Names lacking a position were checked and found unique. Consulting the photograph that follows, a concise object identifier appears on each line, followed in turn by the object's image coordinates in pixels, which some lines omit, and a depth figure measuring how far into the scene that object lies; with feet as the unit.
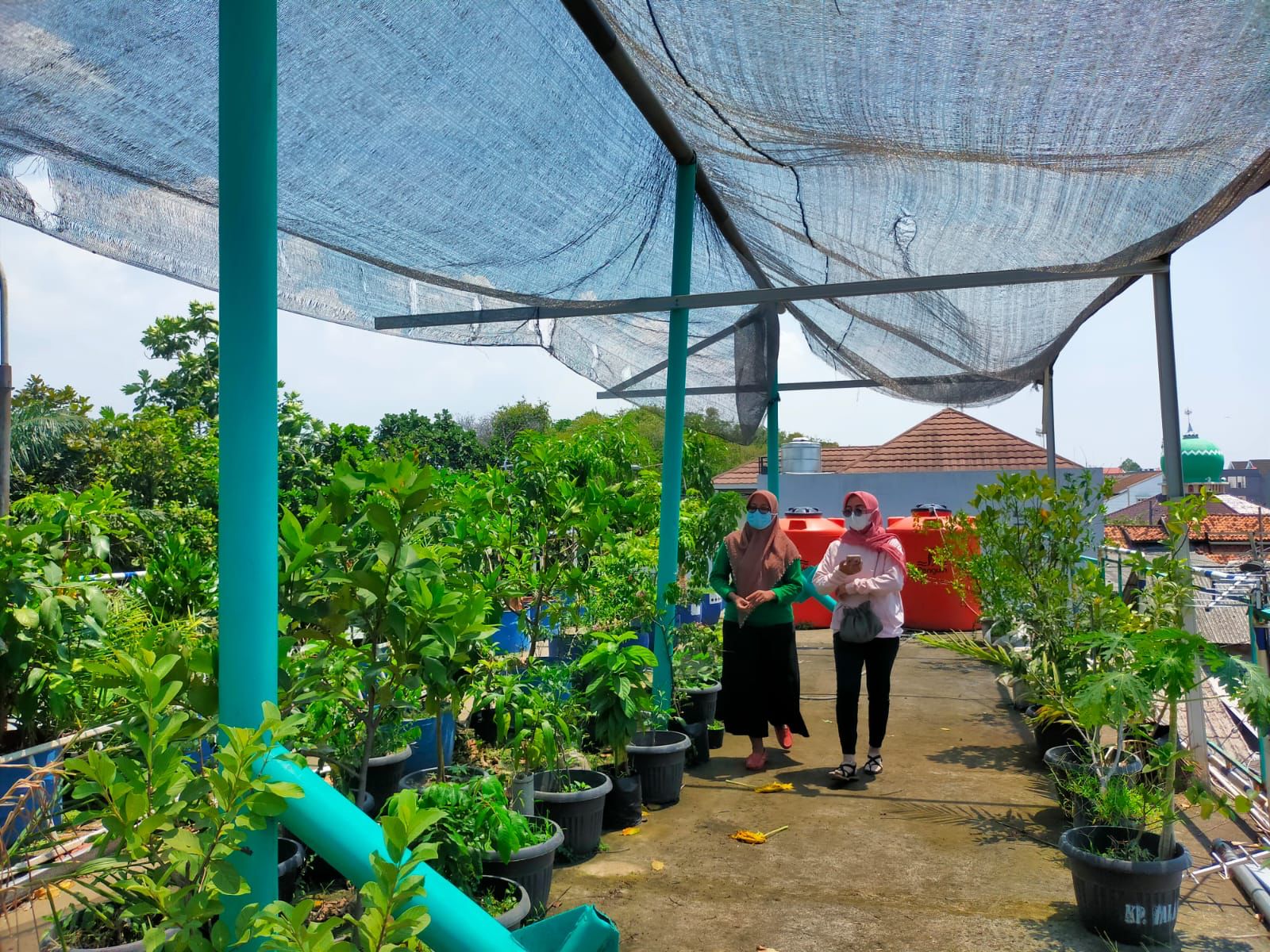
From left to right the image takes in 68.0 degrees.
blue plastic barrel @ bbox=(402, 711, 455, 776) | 15.35
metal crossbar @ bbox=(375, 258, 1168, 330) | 13.28
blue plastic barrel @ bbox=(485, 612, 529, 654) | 22.91
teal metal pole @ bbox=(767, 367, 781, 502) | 30.32
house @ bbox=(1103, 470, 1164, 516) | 172.45
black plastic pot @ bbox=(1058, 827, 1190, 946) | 10.59
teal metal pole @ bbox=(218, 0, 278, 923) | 5.74
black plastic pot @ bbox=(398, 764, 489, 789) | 11.88
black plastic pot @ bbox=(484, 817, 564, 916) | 10.16
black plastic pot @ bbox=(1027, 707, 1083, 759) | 17.43
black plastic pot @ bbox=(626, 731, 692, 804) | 15.52
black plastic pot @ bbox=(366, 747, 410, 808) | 13.43
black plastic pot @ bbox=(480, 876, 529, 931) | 9.00
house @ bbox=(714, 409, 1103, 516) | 67.67
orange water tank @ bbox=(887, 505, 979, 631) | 37.68
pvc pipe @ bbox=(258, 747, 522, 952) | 5.32
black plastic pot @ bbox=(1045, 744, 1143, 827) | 12.89
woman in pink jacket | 16.72
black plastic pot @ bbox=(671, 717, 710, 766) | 18.12
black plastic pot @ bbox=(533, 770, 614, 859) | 12.67
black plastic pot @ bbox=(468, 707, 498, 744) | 17.13
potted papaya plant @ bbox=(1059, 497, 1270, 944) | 10.06
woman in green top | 17.83
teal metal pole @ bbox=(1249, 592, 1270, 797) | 13.24
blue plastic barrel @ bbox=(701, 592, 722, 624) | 32.96
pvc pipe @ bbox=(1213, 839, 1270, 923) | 11.46
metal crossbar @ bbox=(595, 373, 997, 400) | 25.82
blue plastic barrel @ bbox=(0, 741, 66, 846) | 9.86
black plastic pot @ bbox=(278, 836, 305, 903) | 9.53
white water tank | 80.43
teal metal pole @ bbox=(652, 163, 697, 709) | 17.11
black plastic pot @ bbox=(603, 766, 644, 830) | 14.43
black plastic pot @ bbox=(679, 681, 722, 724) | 18.99
